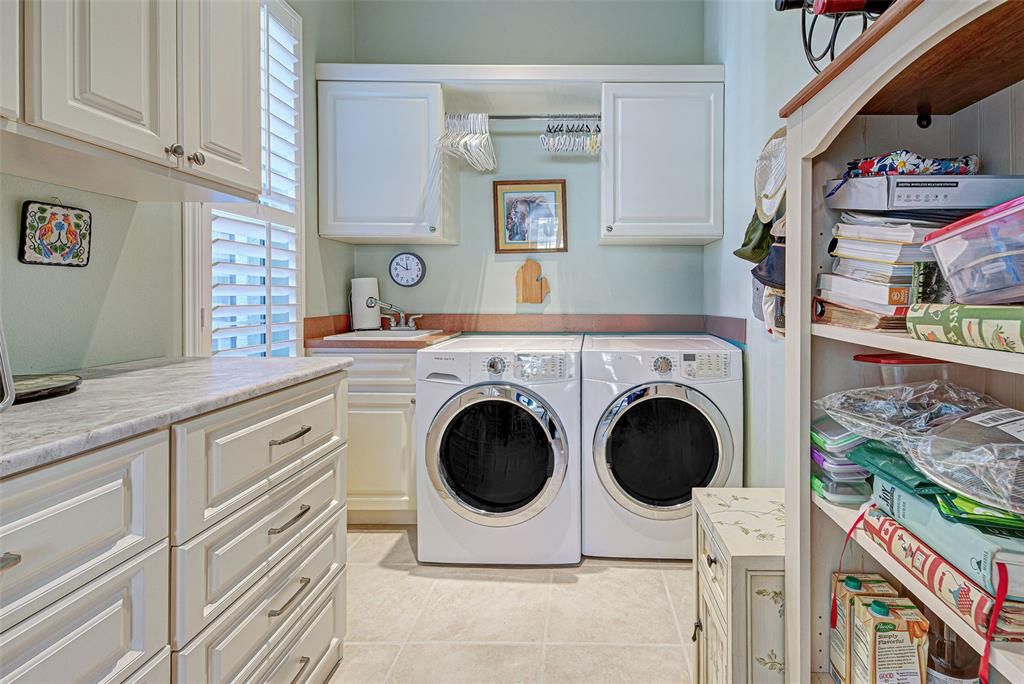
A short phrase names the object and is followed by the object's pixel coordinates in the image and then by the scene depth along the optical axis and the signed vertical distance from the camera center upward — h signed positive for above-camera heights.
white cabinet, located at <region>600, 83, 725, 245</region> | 2.80 +0.81
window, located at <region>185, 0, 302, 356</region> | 1.94 +0.31
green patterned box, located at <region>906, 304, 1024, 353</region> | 0.59 +0.01
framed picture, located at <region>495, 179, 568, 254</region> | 3.23 +0.63
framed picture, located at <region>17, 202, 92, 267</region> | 1.33 +0.22
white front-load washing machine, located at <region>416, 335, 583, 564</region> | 2.36 -0.50
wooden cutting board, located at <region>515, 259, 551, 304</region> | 3.25 +0.26
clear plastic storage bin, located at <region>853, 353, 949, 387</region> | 0.97 -0.07
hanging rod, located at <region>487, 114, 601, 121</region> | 3.05 +1.15
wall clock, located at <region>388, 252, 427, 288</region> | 3.27 +0.34
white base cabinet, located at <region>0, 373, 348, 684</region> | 0.75 -0.37
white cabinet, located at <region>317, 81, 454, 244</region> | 2.86 +0.83
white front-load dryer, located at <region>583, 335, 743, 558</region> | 2.35 -0.44
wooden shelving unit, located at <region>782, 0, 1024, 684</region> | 0.70 +0.30
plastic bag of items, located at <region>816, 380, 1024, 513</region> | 0.68 -0.14
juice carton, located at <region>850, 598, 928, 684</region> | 0.90 -0.48
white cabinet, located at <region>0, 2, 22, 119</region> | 0.97 +0.45
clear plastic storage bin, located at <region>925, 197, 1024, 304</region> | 0.64 +0.09
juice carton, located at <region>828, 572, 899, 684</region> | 0.99 -0.46
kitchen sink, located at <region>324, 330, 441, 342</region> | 2.79 -0.02
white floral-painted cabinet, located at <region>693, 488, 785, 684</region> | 1.17 -0.54
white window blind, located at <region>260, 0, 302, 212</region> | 2.41 +0.97
